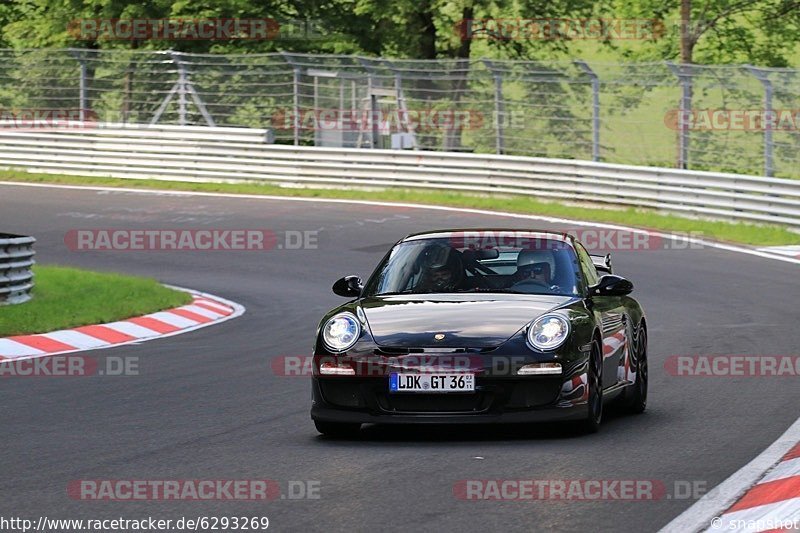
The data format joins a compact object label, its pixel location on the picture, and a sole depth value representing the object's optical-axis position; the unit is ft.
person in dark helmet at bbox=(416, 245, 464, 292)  63.77
